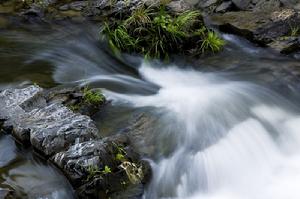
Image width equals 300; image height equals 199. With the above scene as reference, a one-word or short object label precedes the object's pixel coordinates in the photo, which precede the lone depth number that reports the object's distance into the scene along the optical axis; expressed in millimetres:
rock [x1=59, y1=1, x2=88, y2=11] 10049
